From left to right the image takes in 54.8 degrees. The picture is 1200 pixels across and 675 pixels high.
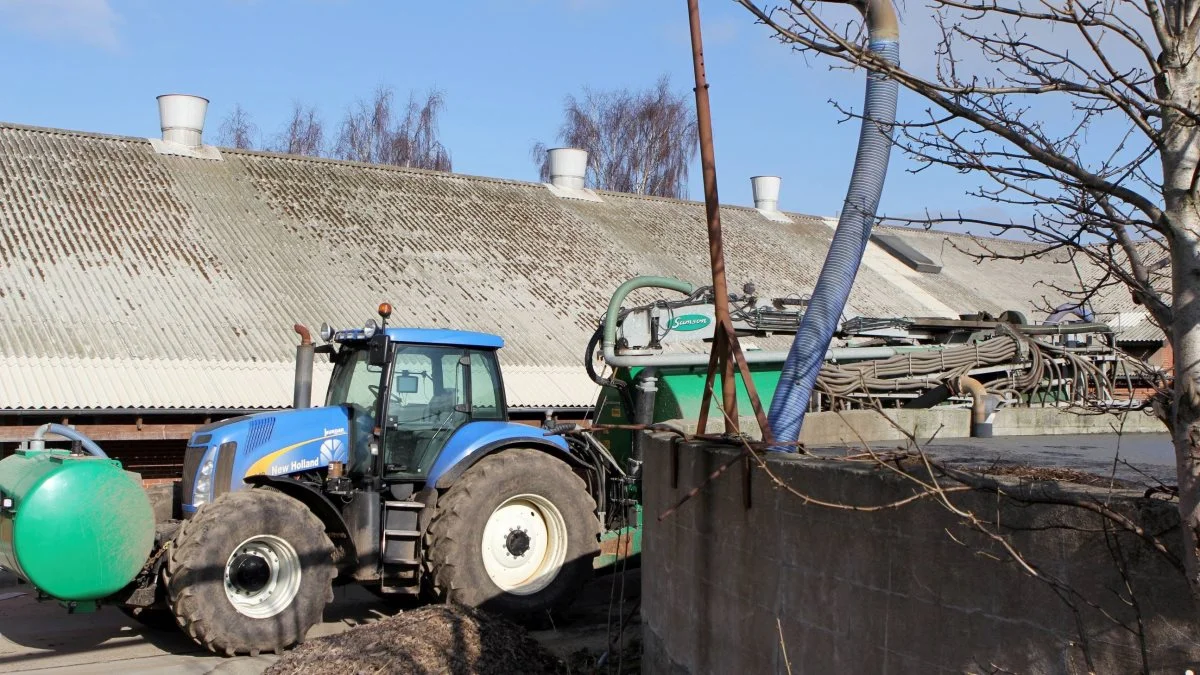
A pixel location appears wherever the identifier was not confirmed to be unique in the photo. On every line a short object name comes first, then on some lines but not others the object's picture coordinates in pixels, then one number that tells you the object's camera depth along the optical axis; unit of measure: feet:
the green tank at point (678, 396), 38.68
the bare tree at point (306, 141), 180.70
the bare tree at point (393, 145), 174.19
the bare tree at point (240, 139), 177.68
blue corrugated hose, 19.85
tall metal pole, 19.52
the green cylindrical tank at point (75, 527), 25.53
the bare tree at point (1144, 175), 10.50
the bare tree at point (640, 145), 165.37
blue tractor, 27.86
